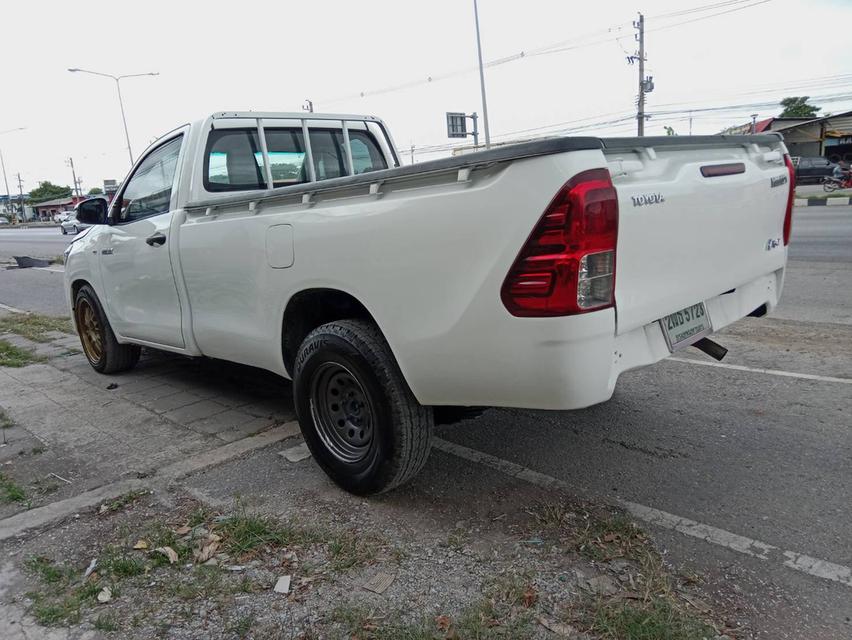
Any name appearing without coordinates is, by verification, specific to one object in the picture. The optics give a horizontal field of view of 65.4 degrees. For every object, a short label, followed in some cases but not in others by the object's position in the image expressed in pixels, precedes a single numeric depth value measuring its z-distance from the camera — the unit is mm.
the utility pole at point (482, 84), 26547
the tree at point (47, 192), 111325
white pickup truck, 2471
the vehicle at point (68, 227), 40475
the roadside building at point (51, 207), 99762
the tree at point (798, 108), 63409
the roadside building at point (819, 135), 41469
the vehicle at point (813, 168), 31078
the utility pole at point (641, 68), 36375
